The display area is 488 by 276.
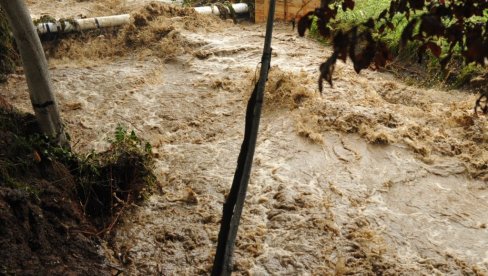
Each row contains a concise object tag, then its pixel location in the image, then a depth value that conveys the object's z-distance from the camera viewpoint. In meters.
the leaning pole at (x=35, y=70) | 3.81
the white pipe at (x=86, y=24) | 8.87
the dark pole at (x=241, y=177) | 2.34
